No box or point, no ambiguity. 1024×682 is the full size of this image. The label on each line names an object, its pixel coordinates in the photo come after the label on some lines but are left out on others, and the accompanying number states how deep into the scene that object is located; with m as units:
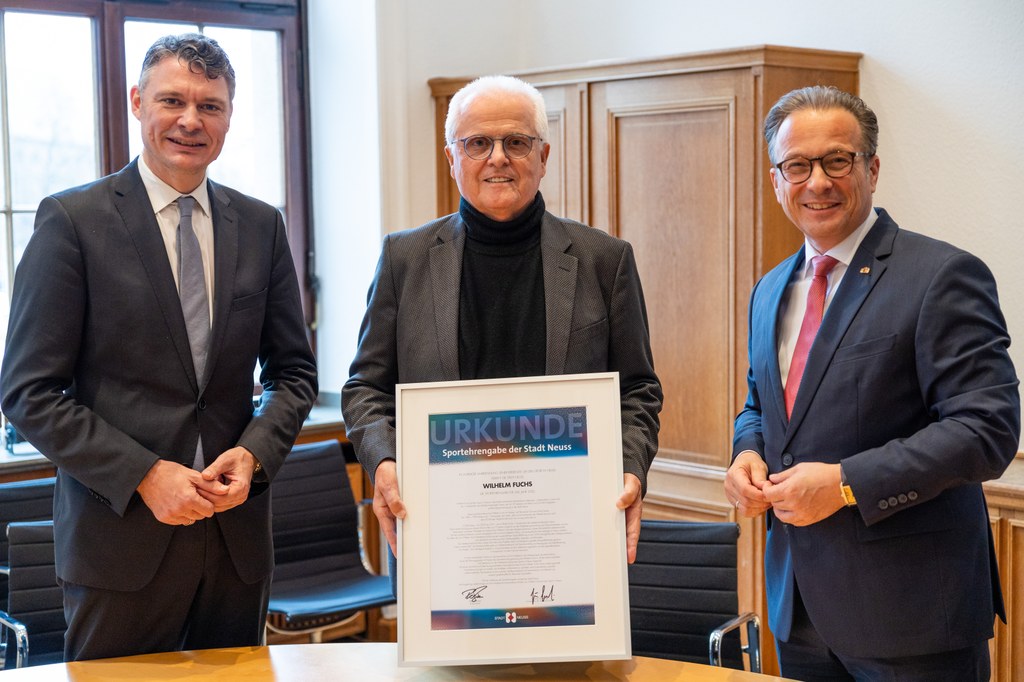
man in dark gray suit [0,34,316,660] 2.25
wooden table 2.07
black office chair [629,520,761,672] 3.14
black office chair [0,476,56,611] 3.53
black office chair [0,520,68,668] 3.19
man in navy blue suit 2.09
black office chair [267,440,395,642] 4.09
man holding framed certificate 2.23
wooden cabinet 4.04
